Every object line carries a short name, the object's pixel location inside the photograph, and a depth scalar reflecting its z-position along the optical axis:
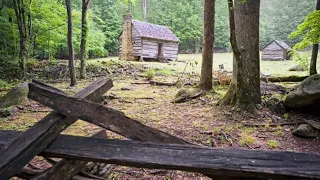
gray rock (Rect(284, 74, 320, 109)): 5.22
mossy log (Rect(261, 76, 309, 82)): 11.12
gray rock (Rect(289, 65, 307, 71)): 19.02
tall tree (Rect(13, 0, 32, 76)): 12.99
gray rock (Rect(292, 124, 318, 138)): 4.68
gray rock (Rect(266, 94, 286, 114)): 6.05
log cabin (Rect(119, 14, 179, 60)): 27.02
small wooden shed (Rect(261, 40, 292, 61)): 31.56
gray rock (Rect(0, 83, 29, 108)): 7.33
